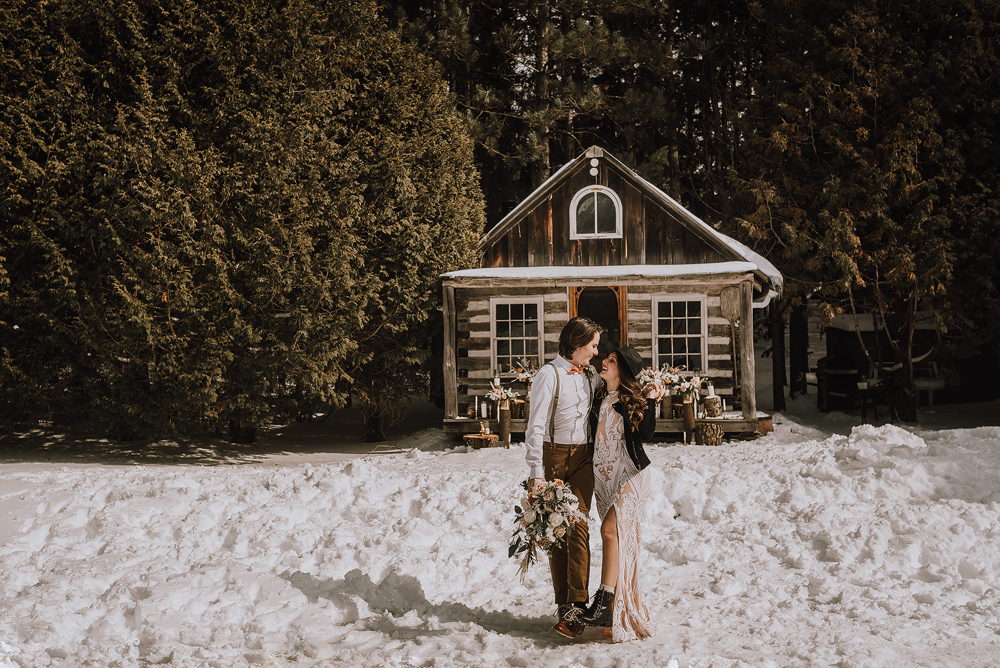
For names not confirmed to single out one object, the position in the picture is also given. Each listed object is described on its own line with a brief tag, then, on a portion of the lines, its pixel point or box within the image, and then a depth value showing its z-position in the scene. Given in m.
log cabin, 14.45
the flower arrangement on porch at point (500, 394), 13.87
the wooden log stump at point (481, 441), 13.69
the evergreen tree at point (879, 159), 15.88
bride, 5.21
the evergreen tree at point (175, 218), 11.75
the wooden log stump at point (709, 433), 13.66
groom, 5.28
